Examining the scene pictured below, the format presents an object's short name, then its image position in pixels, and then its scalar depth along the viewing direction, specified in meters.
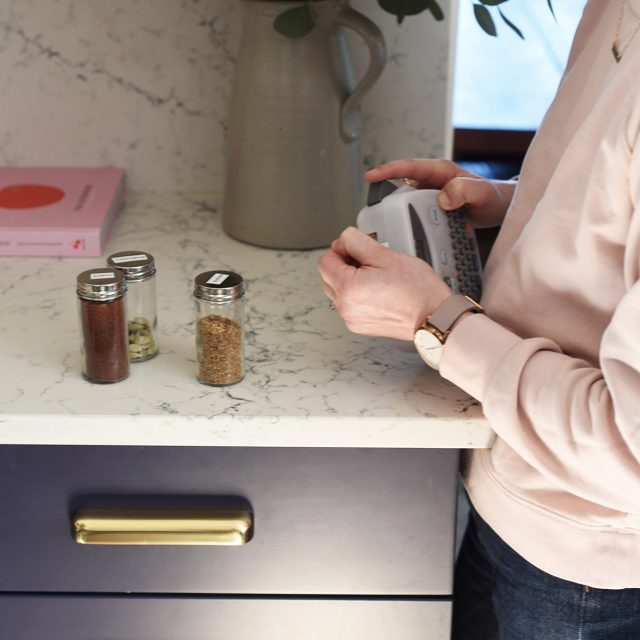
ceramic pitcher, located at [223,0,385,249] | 1.80
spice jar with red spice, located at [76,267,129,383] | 1.52
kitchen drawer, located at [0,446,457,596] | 1.56
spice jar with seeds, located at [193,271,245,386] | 1.53
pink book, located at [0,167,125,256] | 1.82
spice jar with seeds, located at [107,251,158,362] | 1.59
